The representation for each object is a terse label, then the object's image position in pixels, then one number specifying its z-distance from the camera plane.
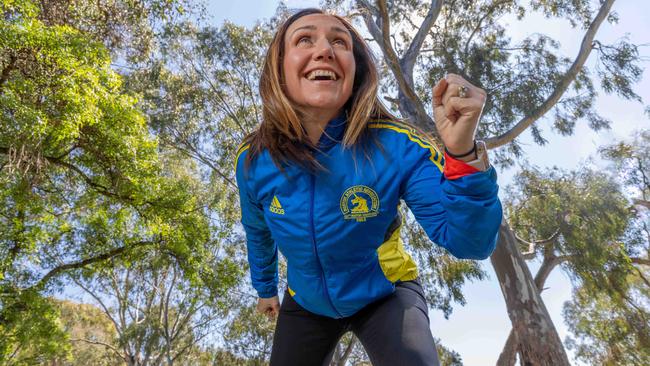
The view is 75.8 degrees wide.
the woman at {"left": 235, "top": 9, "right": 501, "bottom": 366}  1.09
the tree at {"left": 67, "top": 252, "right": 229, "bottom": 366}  13.89
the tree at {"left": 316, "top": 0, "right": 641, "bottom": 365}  6.65
